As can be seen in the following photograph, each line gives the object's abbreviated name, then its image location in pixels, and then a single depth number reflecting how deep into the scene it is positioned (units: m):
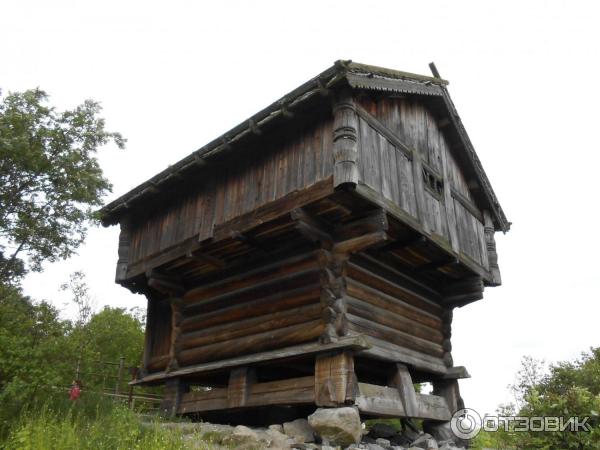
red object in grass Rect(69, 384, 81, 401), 8.77
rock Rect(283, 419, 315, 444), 7.57
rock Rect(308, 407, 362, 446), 7.25
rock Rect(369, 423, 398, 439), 9.84
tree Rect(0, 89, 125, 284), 10.11
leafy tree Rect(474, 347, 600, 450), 6.43
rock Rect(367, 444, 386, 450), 7.54
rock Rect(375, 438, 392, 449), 8.27
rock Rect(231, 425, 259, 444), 7.08
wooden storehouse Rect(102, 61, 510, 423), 8.17
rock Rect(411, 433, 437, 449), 9.27
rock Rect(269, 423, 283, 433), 7.87
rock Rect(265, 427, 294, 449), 7.20
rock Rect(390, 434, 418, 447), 9.59
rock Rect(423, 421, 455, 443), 10.12
